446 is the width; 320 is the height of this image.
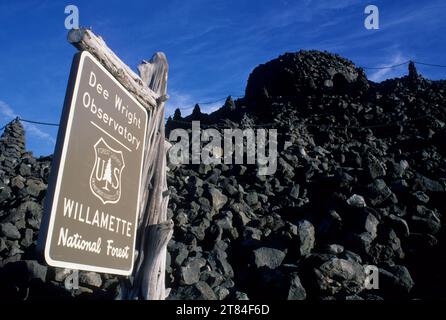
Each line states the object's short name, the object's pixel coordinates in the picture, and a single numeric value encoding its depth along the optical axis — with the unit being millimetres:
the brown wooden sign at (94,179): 1782
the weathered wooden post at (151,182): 2640
